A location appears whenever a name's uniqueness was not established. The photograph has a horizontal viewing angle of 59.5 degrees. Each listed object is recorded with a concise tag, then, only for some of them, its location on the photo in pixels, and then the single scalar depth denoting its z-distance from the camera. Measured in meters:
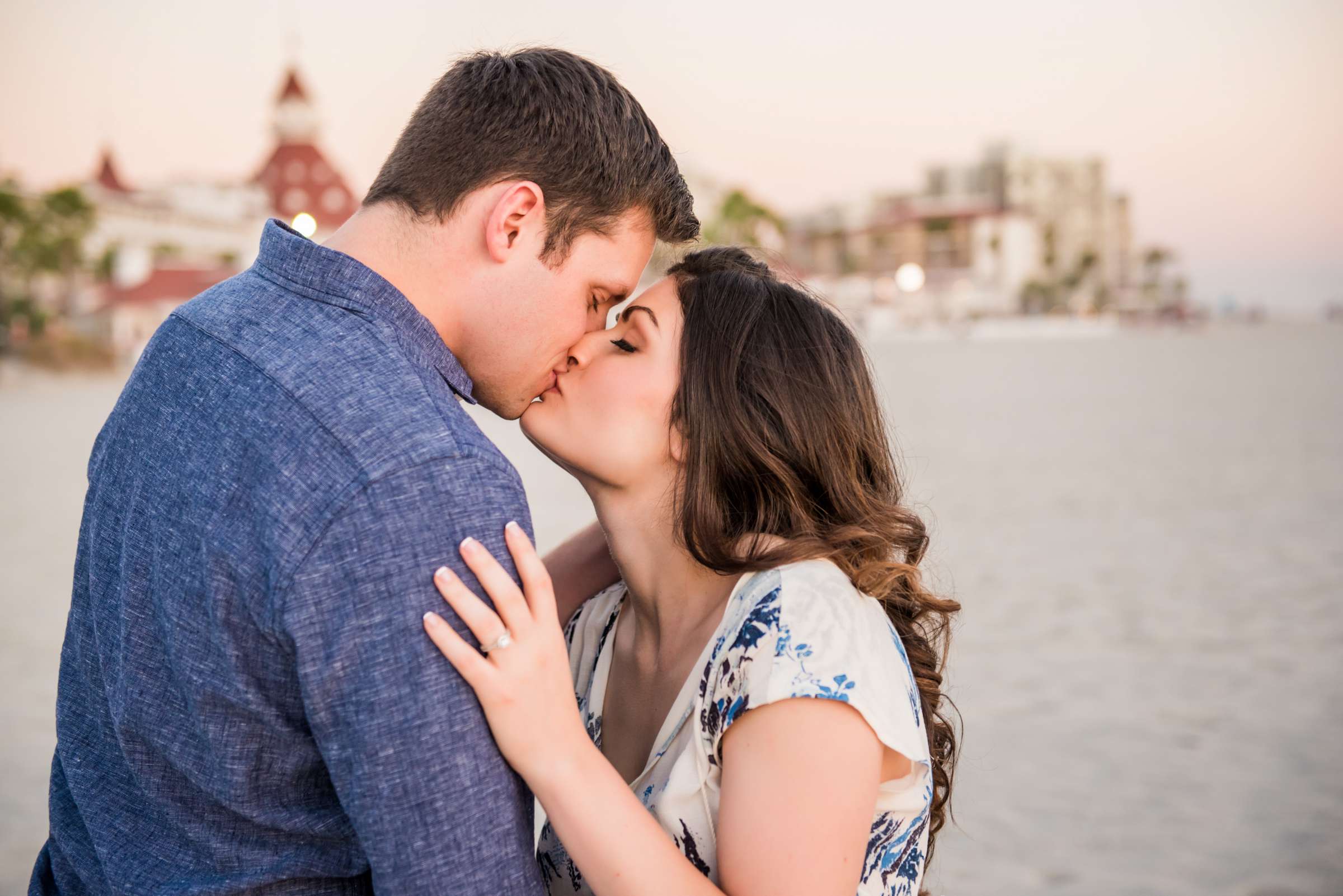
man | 1.19
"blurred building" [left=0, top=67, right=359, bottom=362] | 46.19
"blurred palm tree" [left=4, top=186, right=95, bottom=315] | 45.53
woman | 1.39
